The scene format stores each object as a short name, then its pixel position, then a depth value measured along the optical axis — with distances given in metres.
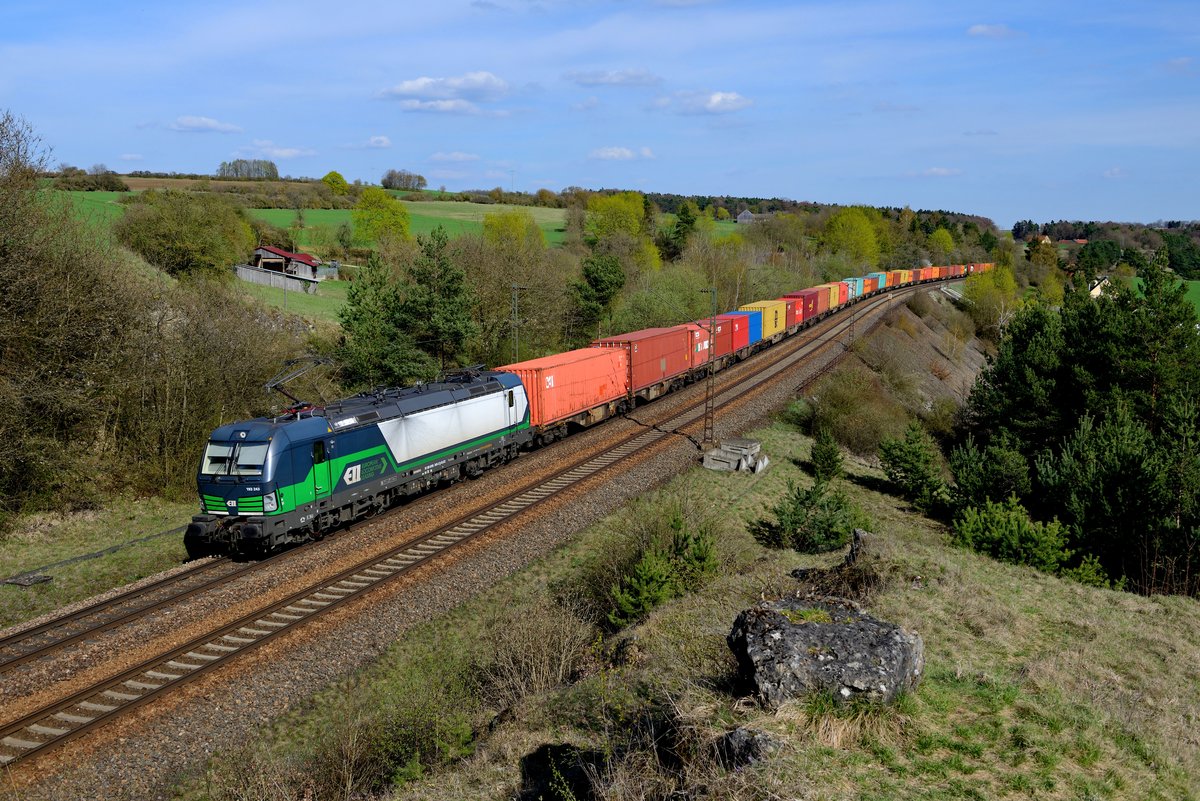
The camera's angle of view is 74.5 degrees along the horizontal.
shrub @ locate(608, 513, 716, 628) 15.16
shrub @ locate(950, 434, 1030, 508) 25.44
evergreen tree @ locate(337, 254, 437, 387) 38.50
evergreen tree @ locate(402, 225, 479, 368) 40.03
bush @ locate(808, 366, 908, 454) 35.44
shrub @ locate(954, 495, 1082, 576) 19.47
